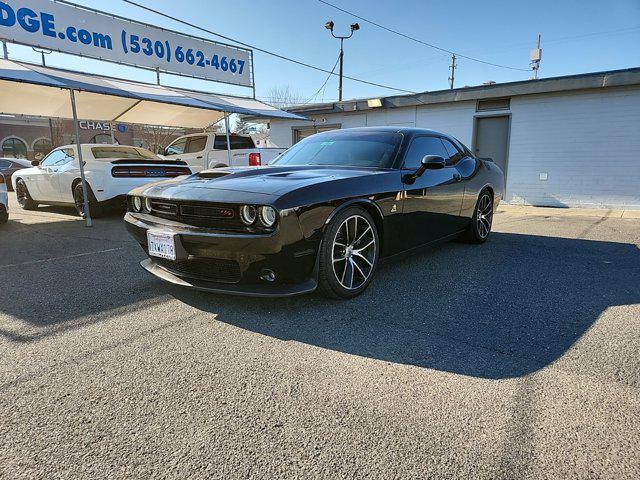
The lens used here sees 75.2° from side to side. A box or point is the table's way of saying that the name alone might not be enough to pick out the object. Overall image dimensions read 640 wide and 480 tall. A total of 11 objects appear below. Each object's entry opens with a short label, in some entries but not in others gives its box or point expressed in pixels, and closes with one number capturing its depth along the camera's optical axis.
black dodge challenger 2.72
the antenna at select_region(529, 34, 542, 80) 20.69
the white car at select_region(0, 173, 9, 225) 6.67
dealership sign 8.65
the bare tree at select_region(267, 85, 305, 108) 34.42
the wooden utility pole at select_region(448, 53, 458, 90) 39.78
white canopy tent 6.89
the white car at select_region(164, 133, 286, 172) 10.12
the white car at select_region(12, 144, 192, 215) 7.07
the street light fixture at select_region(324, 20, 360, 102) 22.19
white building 9.52
